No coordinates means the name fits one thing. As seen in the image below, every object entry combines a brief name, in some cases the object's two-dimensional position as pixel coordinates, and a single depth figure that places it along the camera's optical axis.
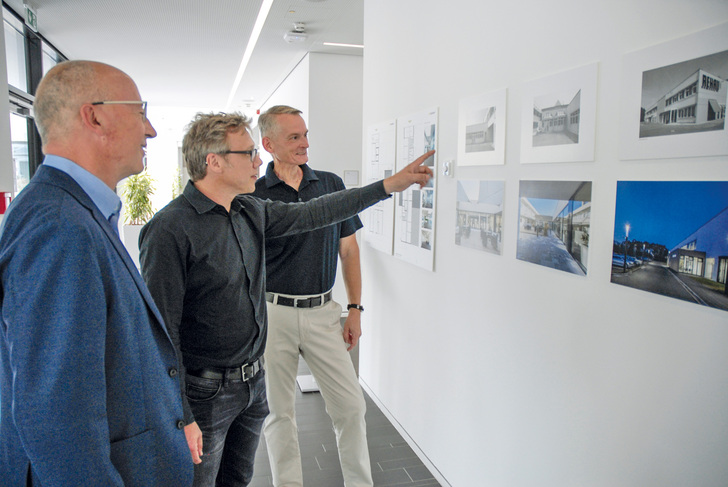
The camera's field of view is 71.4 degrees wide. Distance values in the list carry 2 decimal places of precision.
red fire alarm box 2.98
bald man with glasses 0.90
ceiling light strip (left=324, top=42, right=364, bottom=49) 5.34
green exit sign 4.29
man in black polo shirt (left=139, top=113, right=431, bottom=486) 1.50
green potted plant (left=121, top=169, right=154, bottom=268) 7.78
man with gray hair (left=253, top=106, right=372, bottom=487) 2.38
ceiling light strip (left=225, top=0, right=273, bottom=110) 4.41
